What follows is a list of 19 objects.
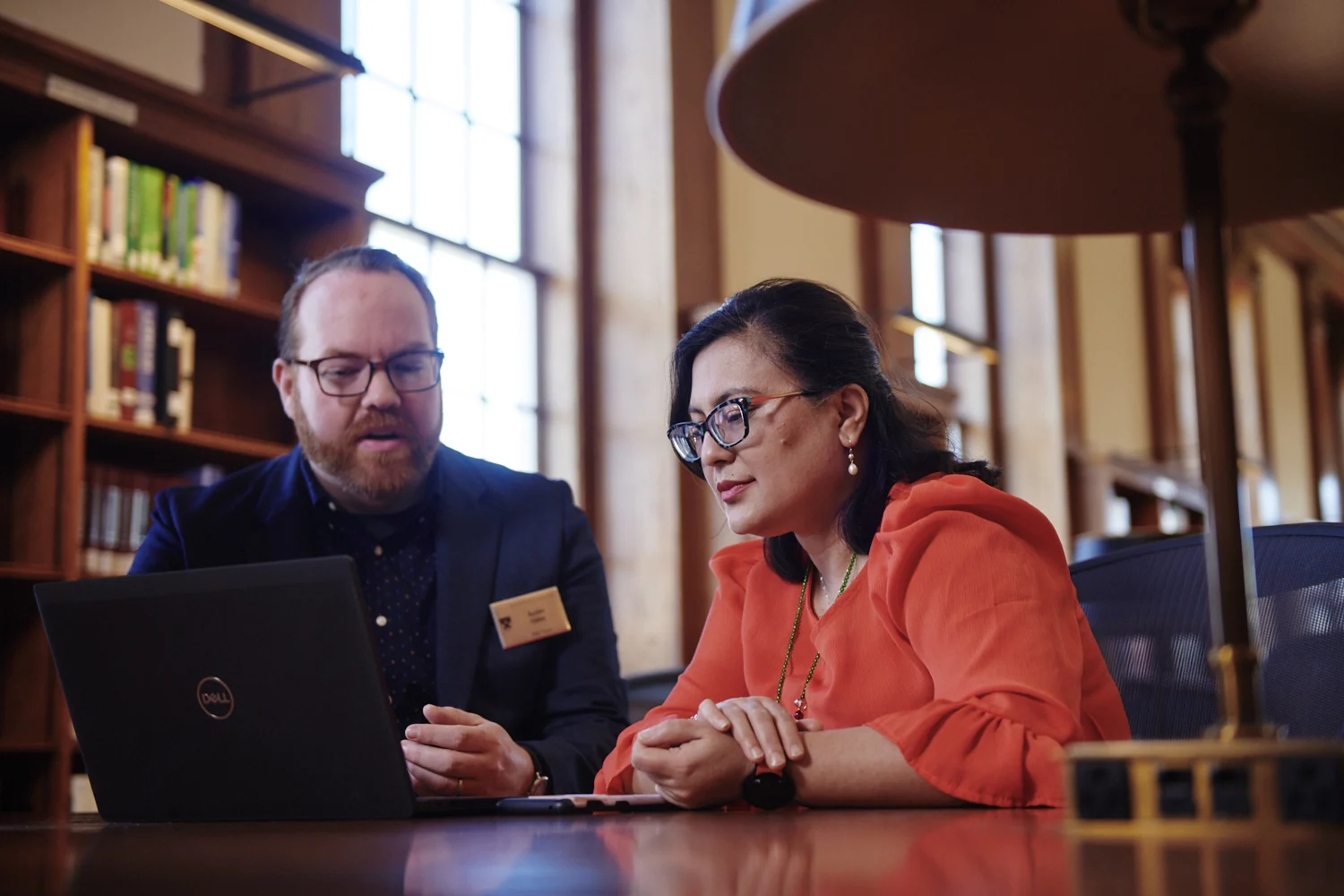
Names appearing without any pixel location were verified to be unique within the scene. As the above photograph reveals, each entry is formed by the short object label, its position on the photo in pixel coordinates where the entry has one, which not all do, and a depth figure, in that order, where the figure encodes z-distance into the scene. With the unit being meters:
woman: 1.35
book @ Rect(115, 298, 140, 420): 3.34
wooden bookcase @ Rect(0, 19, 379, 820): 3.05
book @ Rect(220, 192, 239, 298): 3.61
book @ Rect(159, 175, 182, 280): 3.47
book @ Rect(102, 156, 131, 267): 3.32
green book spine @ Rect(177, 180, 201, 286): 3.51
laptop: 1.24
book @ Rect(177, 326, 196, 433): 3.43
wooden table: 0.56
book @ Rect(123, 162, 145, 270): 3.37
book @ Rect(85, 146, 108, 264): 3.25
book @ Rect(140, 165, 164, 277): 3.41
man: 2.22
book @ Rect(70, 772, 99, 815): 3.14
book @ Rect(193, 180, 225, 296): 3.56
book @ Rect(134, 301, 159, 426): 3.37
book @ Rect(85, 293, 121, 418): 3.26
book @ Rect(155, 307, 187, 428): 3.41
